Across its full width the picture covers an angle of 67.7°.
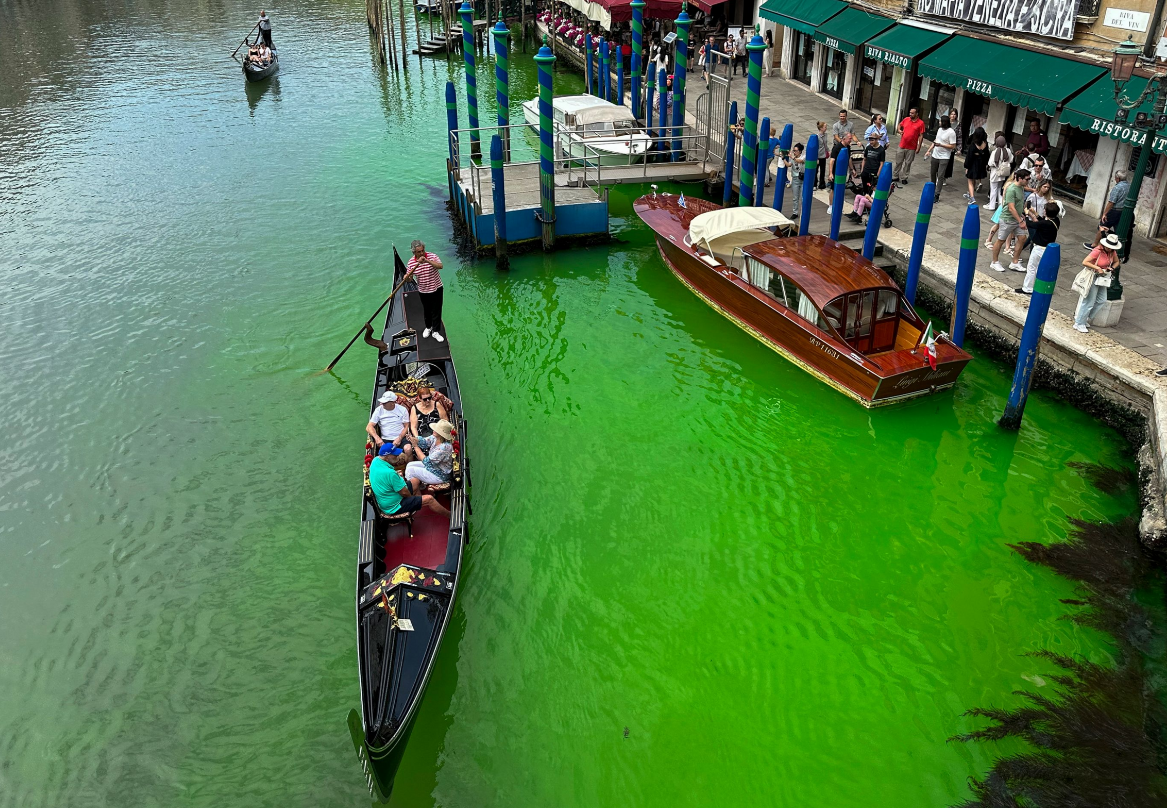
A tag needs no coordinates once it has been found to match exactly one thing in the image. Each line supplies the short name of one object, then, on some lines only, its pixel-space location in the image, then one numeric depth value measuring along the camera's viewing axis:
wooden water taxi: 11.59
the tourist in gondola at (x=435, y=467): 9.20
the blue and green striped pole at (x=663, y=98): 20.52
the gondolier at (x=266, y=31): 35.06
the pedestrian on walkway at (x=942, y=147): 16.31
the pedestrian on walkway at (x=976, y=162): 16.11
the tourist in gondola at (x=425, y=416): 9.88
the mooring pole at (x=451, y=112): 17.50
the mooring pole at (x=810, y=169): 14.55
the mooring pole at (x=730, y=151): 17.59
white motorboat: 19.83
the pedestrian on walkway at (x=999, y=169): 15.37
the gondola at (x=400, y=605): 6.64
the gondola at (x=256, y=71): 30.61
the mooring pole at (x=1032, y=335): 10.07
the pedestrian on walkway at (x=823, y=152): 17.36
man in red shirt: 17.11
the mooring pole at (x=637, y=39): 22.30
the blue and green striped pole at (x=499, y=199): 15.02
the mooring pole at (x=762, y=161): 16.28
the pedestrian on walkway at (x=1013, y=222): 12.94
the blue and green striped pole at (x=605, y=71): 24.88
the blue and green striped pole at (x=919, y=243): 12.30
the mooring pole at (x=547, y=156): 15.02
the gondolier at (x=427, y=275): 12.59
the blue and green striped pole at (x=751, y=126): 15.59
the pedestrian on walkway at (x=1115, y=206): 12.71
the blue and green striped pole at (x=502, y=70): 18.00
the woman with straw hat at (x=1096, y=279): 11.12
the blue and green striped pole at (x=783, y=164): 16.02
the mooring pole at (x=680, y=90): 19.19
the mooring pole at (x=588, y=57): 27.01
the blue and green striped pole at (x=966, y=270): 11.24
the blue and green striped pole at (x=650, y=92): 21.22
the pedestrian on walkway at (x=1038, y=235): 12.01
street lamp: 11.37
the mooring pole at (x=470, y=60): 18.12
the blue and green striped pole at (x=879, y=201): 13.30
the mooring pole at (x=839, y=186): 14.07
